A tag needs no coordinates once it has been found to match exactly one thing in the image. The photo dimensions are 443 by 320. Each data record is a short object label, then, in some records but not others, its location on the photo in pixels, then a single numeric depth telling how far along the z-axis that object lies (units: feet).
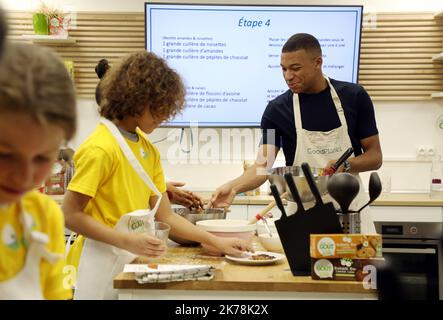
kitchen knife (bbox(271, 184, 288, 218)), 4.63
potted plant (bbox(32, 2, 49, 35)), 11.66
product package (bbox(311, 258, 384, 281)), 4.45
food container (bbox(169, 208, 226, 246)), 6.08
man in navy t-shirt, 8.27
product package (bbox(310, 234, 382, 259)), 4.38
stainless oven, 10.32
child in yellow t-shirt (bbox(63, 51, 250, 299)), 5.08
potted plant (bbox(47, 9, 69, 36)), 11.82
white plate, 5.03
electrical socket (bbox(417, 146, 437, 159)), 12.07
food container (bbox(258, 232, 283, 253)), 5.71
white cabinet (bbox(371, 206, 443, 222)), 10.46
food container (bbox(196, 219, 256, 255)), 5.55
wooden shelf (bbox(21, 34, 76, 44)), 11.76
